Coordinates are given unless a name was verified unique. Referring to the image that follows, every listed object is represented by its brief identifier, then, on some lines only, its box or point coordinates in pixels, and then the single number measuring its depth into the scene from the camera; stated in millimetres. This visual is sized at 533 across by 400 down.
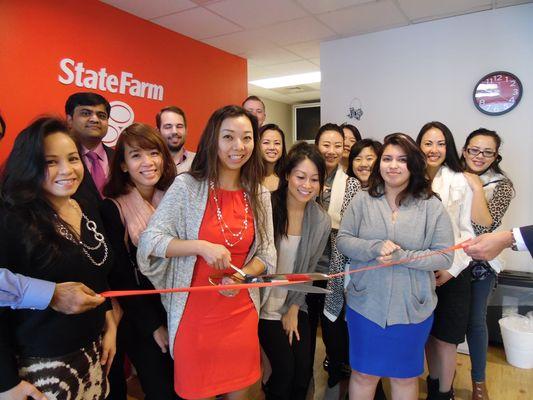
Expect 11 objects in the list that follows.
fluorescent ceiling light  6461
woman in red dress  1516
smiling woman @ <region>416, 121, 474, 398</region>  2264
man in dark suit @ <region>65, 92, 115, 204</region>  2455
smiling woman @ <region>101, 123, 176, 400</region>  1657
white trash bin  3076
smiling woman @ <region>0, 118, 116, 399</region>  1149
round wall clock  3578
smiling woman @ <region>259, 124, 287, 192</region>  2666
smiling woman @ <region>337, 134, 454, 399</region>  1850
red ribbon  1340
